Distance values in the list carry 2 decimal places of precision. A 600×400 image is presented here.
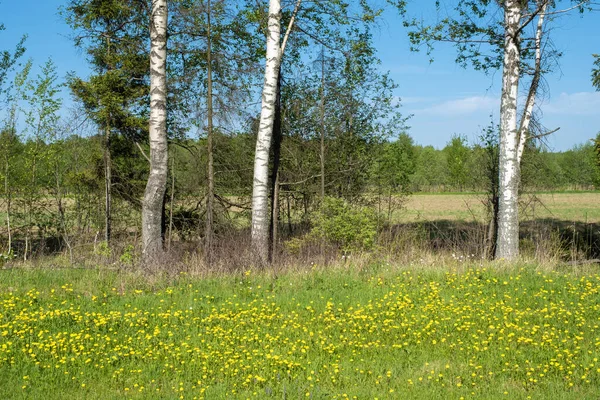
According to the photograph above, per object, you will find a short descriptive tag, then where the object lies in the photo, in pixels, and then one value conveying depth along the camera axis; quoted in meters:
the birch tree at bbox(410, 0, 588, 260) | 11.57
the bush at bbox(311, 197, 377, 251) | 12.52
